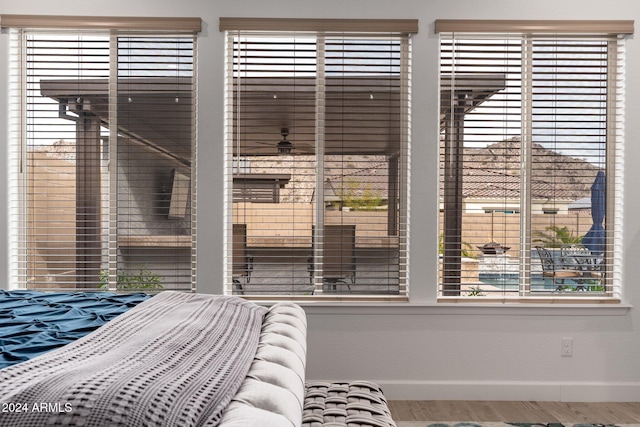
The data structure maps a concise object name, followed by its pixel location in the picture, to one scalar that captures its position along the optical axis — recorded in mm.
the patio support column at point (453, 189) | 3277
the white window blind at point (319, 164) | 3277
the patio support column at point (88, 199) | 3285
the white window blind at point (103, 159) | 3260
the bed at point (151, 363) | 865
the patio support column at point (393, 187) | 3295
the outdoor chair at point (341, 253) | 3305
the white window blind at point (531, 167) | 3279
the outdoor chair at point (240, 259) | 3301
